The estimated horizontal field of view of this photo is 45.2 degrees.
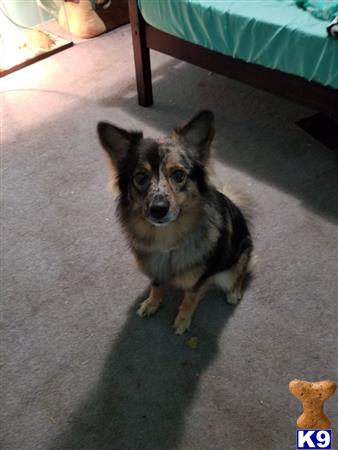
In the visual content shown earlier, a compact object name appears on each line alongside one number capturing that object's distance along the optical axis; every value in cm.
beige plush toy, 333
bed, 170
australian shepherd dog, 125
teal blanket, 169
